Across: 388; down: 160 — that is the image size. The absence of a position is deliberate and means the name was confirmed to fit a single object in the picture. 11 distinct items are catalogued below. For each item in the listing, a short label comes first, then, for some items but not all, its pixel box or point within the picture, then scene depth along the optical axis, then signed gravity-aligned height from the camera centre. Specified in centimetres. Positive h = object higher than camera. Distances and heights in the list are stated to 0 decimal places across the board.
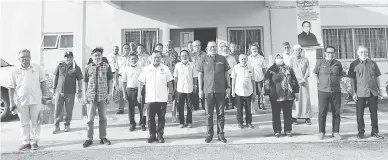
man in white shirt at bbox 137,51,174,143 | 542 -7
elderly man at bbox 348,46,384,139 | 556 -8
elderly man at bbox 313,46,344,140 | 556 -11
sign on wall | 893 +211
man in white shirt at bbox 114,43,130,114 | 747 +64
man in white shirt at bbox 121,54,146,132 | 633 +2
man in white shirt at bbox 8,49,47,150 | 523 -14
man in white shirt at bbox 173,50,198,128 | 634 +11
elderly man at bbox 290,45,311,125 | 663 +4
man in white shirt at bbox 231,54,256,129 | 629 -1
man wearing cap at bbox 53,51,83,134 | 647 +2
